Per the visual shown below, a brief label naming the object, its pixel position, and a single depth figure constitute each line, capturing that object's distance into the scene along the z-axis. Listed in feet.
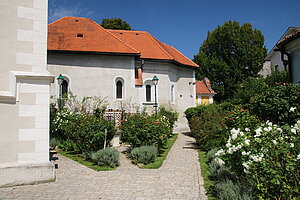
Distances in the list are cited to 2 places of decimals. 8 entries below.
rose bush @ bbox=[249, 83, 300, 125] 25.98
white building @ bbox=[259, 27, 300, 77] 75.31
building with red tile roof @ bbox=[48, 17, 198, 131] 57.11
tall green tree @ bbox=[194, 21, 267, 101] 120.86
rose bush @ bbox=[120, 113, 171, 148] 32.60
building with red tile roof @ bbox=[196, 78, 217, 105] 117.60
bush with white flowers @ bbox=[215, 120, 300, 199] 11.85
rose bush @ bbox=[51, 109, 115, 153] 30.32
